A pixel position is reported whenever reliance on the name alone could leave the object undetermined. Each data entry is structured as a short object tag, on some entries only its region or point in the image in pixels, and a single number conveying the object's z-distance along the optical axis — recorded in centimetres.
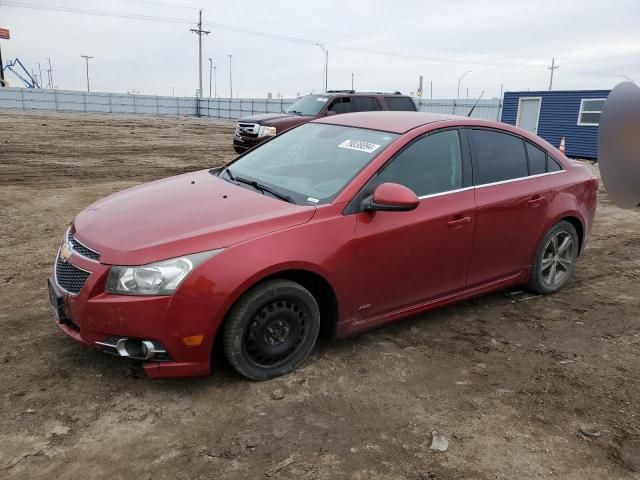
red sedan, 305
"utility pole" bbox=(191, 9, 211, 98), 6234
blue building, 1805
